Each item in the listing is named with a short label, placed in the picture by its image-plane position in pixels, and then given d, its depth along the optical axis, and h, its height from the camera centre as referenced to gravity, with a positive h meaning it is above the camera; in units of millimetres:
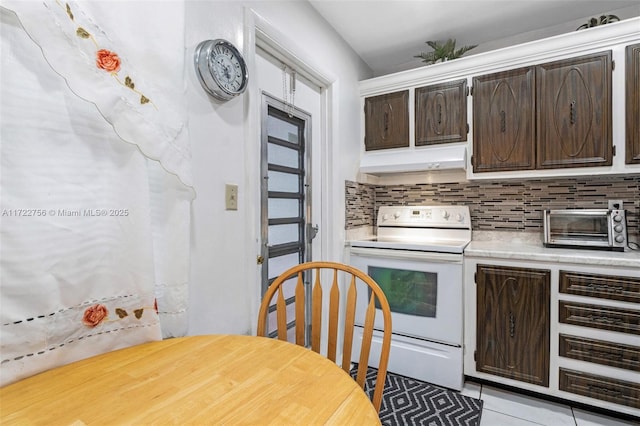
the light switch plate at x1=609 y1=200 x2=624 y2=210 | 2109 +28
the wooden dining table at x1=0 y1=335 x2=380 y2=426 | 621 -402
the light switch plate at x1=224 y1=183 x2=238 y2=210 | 1417 +64
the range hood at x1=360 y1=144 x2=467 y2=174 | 2373 +403
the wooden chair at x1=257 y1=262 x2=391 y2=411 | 934 -379
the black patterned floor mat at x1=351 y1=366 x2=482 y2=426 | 1783 -1180
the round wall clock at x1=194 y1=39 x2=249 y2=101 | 1261 +594
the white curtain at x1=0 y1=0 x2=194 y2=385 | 758 +88
